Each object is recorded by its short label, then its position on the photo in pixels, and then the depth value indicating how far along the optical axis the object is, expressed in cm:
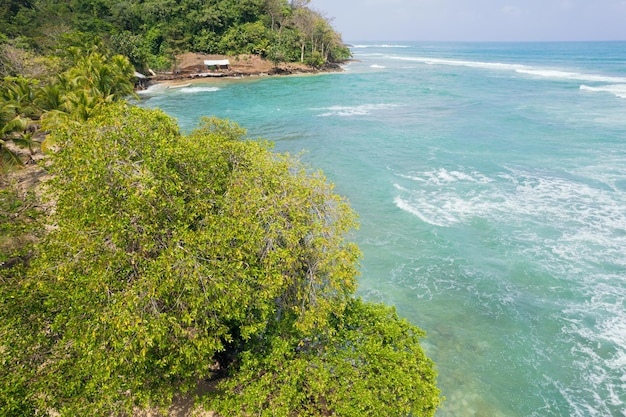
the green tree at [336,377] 768
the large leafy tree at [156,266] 711
